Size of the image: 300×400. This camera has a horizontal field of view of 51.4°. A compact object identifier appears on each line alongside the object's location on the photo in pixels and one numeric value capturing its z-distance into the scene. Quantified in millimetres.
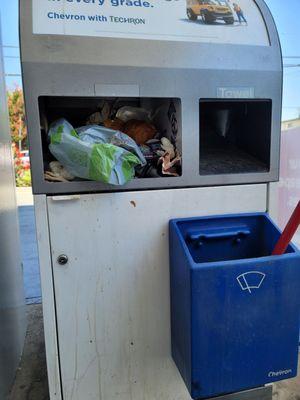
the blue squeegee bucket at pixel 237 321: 876
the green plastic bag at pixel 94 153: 905
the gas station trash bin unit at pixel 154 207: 902
